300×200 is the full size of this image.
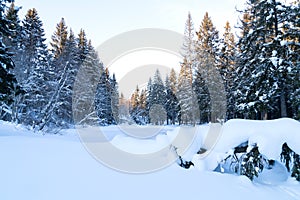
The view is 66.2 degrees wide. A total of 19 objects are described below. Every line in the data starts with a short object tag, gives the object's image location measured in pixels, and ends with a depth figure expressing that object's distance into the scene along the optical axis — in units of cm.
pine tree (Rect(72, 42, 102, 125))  2492
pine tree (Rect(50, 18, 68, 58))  2698
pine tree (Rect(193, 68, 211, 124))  2433
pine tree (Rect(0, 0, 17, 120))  841
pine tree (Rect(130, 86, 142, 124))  4614
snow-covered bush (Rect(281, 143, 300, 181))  461
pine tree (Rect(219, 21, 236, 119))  2254
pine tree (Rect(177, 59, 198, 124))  2632
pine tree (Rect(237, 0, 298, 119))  1106
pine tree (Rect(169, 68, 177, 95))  4333
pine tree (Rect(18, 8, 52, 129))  1970
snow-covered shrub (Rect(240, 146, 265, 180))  454
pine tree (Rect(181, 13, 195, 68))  2650
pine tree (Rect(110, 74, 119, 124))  3682
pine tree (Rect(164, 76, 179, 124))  4150
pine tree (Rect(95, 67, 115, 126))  2916
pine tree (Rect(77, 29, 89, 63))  2920
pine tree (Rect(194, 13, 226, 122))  2336
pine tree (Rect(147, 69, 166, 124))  4497
